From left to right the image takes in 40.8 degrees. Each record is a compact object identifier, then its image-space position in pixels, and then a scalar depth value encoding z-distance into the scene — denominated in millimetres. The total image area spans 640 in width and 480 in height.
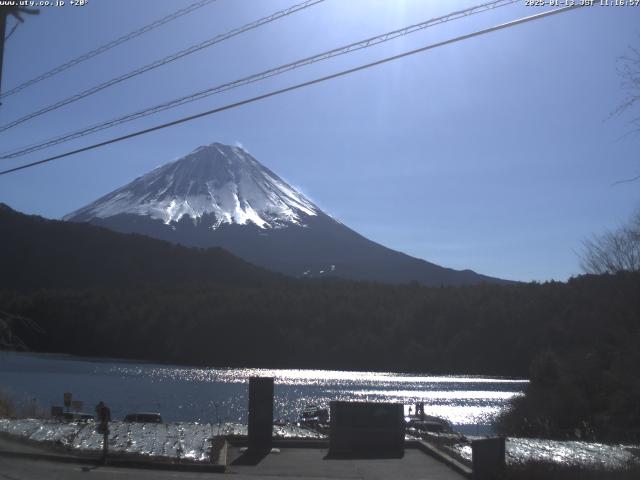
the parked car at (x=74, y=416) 26641
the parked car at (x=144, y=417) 33266
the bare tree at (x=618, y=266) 37969
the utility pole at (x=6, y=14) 12828
